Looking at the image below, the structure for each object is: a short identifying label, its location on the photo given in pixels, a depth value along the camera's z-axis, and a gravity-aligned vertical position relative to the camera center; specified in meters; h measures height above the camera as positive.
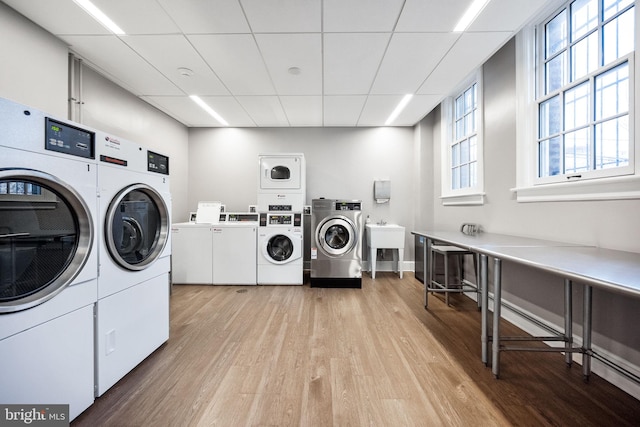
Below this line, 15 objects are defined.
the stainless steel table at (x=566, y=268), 0.92 -0.24
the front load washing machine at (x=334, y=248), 3.47 -0.51
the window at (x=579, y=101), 1.54 +0.85
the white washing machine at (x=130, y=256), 1.37 -0.30
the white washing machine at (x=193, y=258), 3.48 -0.67
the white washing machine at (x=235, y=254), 3.48 -0.62
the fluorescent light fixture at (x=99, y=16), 1.76 +1.50
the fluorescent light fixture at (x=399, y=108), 3.23 +1.54
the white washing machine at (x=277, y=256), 3.50 -0.61
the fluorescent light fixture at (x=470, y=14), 1.75 +1.51
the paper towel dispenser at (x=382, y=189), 4.29 +0.41
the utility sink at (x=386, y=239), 3.79 -0.42
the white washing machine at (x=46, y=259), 0.97 -0.23
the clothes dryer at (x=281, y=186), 3.61 +0.38
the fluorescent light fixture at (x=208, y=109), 3.28 +1.54
